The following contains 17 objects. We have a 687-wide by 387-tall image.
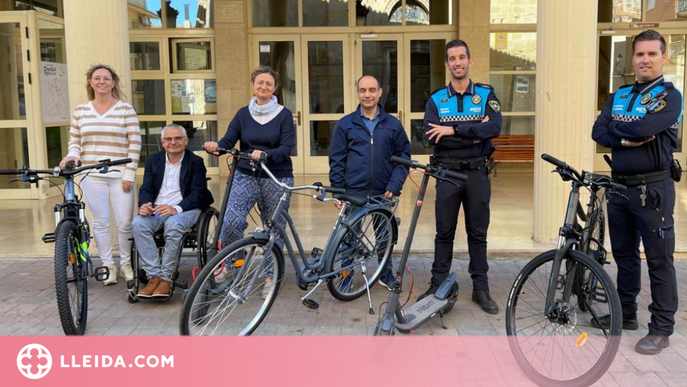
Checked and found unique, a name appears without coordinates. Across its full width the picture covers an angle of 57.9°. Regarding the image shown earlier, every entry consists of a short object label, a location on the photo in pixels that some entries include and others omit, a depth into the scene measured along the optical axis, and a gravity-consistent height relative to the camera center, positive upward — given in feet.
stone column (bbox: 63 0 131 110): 19.13 +2.69
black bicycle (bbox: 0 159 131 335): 12.78 -2.69
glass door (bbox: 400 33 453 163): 38.32 +2.62
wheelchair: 15.40 -3.11
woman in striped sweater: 16.17 -0.62
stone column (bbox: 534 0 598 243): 18.93 +0.79
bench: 42.11 -2.06
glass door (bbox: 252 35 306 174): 37.99 +3.39
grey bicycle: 12.15 -3.14
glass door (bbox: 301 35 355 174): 38.09 +1.84
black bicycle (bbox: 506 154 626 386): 10.77 -3.53
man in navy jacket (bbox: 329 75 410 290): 15.25 -0.72
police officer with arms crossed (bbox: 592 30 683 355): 12.13 -0.95
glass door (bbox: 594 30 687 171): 38.19 +3.13
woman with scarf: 15.28 -0.64
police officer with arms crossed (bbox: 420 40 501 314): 14.07 -0.75
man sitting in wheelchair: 15.30 -2.03
